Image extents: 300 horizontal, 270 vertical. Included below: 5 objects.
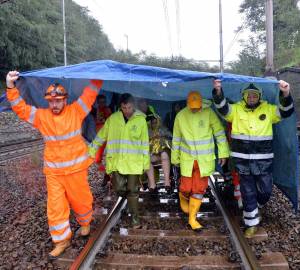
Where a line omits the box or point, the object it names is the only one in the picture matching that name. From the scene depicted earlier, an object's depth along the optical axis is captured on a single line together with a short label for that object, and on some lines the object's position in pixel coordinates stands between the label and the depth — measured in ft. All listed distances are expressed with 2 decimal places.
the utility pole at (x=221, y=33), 88.43
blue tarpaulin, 15.79
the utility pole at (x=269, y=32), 35.27
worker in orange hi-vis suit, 14.71
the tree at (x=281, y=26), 76.48
